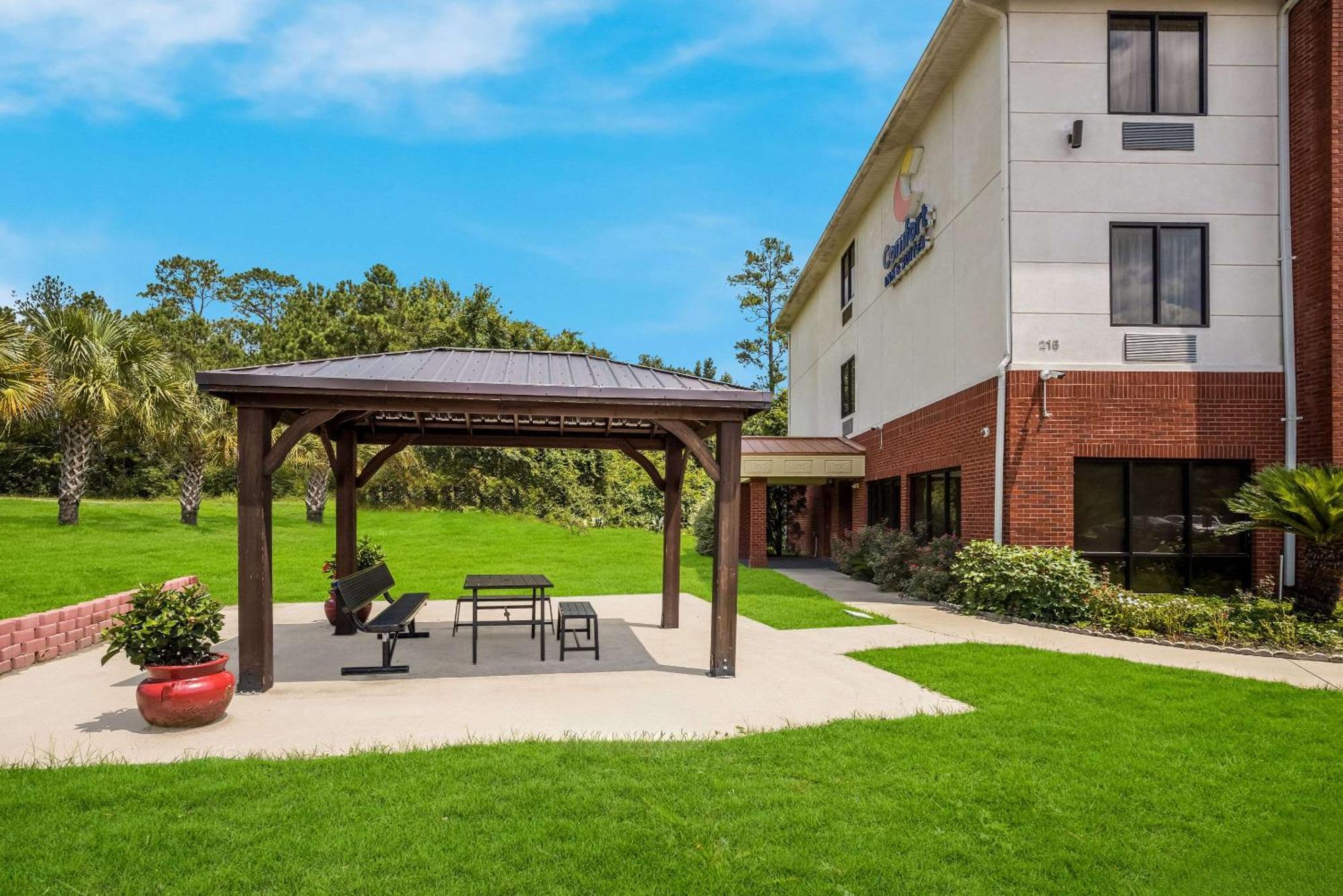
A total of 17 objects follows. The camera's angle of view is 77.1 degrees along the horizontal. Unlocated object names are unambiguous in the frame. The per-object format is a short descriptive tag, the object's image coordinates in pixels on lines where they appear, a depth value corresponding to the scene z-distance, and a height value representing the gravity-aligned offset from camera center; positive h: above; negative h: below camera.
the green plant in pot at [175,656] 6.16 -1.45
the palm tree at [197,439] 23.50 +0.77
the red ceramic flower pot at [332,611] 11.12 -1.94
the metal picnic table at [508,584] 9.68 -1.40
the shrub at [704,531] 24.50 -1.84
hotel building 12.63 +3.01
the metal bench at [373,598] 8.15 -1.53
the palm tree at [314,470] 26.62 -0.14
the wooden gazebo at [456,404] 7.50 +0.61
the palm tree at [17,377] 15.05 +1.73
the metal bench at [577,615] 9.06 -1.61
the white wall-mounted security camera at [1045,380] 12.54 +1.37
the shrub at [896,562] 16.12 -1.80
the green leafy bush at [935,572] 14.24 -1.76
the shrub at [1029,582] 11.77 -1.59
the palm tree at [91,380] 20.84 +2.17
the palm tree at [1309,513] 10.21 -0.49
